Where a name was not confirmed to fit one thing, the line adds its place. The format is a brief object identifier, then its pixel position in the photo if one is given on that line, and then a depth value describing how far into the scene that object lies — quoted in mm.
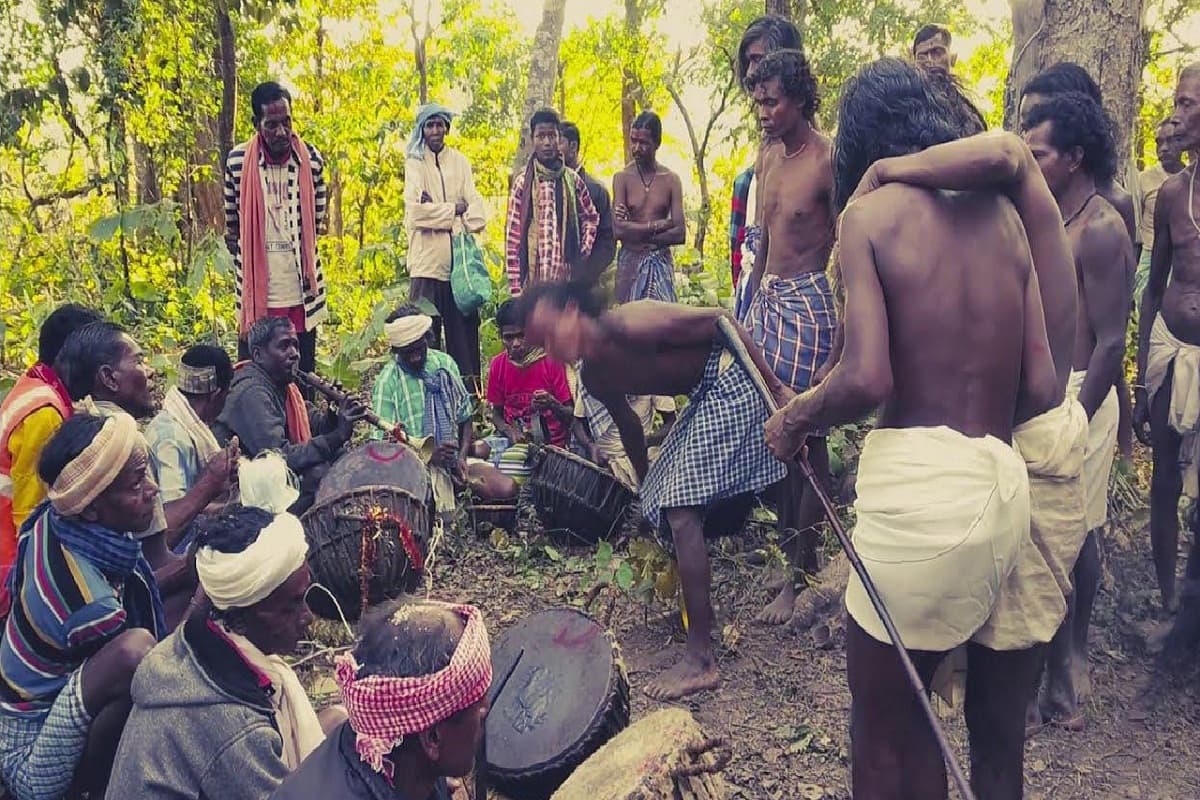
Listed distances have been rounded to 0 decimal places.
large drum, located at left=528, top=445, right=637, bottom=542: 5332
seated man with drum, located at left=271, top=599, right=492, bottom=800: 1838
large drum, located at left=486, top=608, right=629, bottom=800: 3244
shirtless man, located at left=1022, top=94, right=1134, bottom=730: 3260
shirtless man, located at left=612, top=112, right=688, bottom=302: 7238
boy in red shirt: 6219
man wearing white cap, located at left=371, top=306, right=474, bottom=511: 5738
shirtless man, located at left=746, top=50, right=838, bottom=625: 4434
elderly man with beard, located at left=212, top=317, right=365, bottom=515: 4766
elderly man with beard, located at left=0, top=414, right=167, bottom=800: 2881
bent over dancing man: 3943
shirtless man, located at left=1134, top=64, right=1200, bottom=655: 3861
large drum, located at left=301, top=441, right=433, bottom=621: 4559
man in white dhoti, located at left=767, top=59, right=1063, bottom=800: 2291
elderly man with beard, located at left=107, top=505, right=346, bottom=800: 2330
